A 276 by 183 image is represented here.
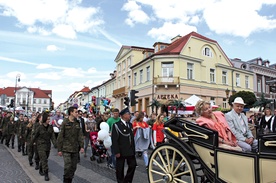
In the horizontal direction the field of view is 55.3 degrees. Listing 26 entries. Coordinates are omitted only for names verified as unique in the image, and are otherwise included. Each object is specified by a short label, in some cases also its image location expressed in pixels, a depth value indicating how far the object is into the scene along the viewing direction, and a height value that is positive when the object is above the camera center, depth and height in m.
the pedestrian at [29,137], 8.73 -1.00
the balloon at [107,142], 8.33 -1.00
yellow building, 30.98 +5.09
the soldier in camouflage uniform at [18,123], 12.17 -0.68
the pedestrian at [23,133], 11.12 -1.01
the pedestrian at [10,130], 14.12 -1.12
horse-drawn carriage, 3.48 -0.72
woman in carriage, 4.64 -0.19
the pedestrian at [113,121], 8.00 -0.44
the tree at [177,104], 19.30 +0.54
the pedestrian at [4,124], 14.55 -0.83
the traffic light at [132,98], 13.97 +0.67
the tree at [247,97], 29.80 +1.70
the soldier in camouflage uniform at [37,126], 7.64 -0.49
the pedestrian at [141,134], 9.05 -0.81
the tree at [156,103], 25.03 +0.75
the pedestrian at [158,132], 9.22 -0.74
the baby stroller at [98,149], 9.44 -1.39
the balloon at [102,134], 8.28 -0.76
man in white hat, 4.73 -0.28
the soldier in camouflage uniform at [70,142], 5.78 -0.72
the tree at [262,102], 19.80 +0.76
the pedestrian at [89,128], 10.88 -0.72
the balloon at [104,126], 8.44 -0.51
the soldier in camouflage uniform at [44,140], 7.07 -0.83
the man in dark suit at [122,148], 5.75 -0.83
